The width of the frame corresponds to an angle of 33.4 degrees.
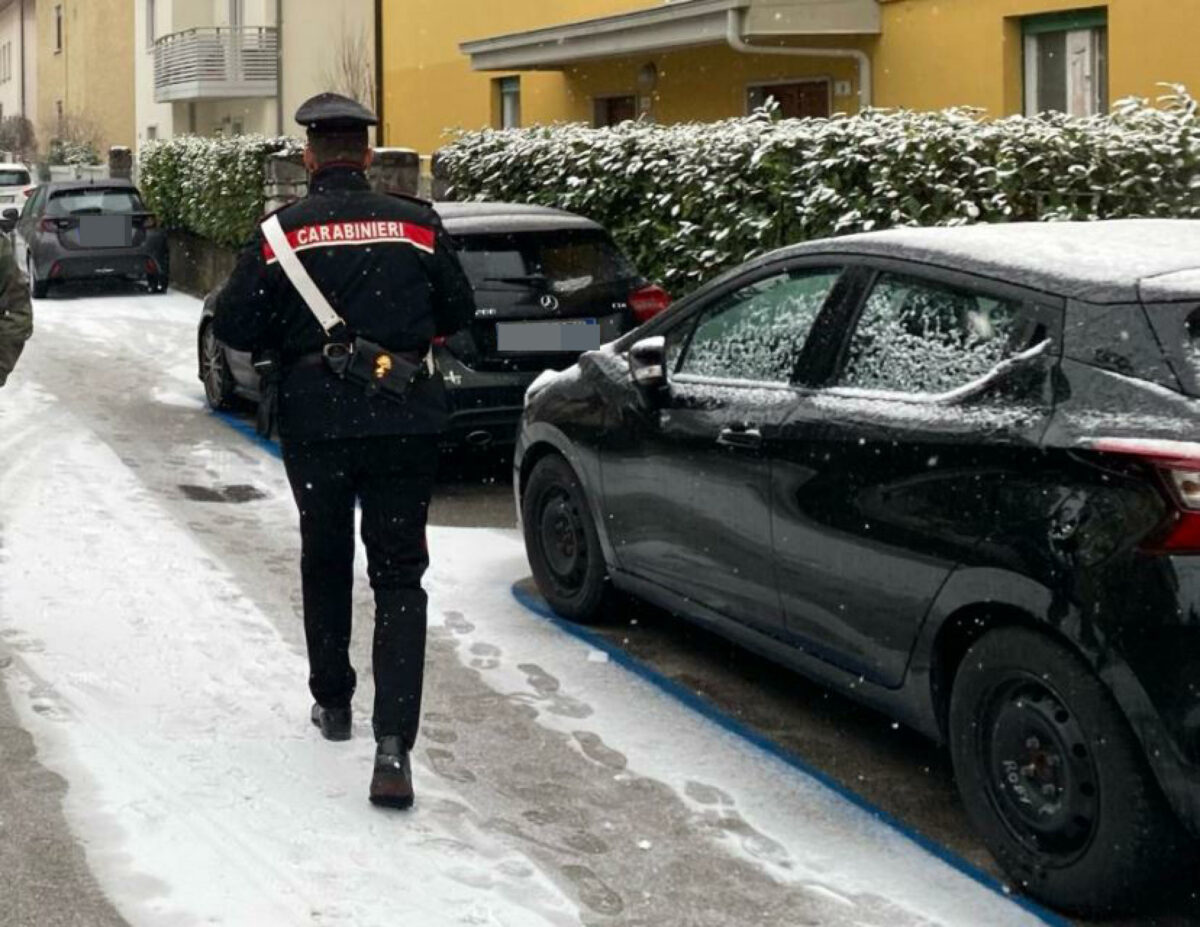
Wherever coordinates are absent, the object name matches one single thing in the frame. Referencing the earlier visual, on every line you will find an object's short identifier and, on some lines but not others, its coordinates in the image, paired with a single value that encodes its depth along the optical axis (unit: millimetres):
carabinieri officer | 5203
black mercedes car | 9898
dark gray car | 23922
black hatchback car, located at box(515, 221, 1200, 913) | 4355
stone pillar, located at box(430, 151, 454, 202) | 17000
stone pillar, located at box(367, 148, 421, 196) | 18891
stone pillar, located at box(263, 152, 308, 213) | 21266
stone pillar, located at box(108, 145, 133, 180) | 34156
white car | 33938
